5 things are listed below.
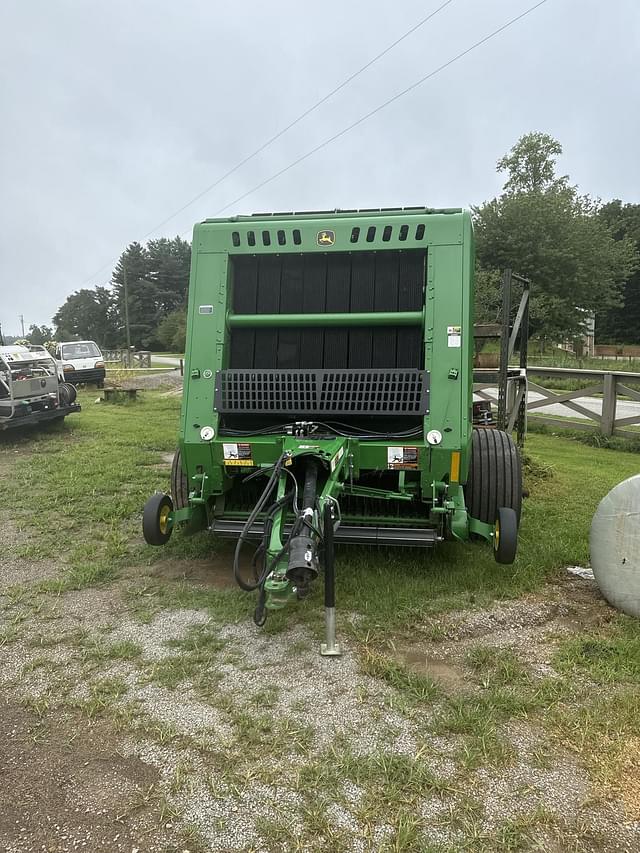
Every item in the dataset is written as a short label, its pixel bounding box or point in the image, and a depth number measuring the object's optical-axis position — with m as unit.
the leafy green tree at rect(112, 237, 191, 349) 78.06
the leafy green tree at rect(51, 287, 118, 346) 85.62
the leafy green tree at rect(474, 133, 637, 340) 33.72
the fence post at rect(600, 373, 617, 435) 10.61
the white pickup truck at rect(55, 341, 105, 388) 21.12
